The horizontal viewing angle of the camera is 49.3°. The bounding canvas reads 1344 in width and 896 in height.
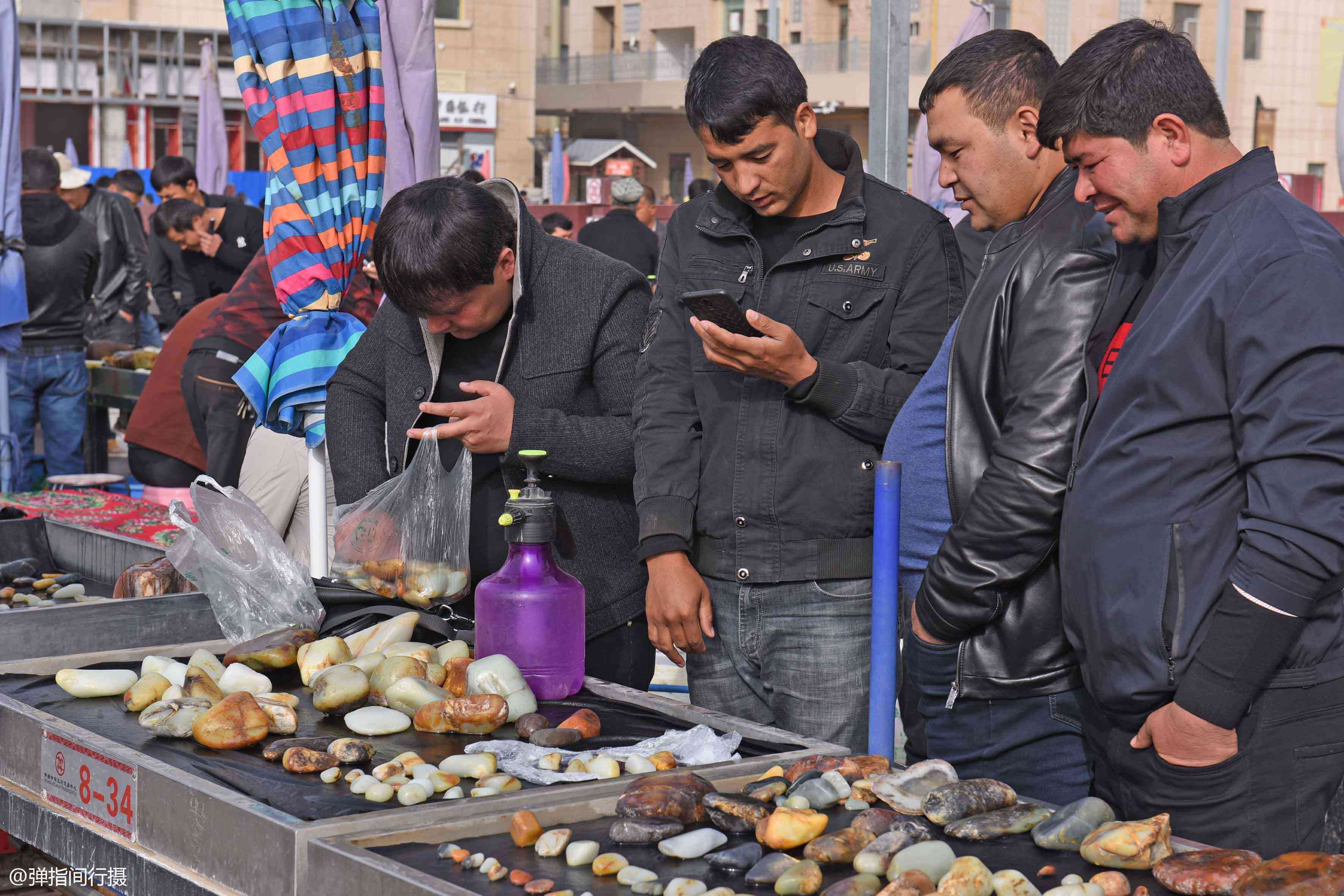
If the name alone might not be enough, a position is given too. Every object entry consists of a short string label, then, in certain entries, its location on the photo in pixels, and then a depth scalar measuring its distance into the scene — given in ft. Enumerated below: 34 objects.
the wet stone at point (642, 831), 4.98
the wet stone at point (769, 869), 4.64
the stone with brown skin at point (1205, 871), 4.49
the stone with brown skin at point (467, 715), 6.32
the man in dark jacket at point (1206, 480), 5.57
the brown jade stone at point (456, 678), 6.73
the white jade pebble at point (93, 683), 7.02
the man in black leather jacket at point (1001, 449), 6.54
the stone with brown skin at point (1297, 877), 4.31
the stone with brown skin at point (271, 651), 7.41
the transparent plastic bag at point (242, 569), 8.15
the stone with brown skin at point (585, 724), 6.29
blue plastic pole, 7.03
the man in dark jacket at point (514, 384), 7.88
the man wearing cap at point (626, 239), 31.04
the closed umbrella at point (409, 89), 13.29
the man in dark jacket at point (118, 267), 32.40
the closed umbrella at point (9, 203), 19.38
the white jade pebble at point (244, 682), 6.97
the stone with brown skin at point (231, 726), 6.19
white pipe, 11.07
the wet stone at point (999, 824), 5.01
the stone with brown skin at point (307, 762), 5.83
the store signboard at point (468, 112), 99.71
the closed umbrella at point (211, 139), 41.86
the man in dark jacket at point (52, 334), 22.61
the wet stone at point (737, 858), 4.76
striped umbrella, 11.28
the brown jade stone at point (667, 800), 5.13
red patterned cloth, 12.37
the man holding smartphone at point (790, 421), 7.72
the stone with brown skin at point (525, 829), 4.99
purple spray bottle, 6.83
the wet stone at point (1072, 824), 4.91
